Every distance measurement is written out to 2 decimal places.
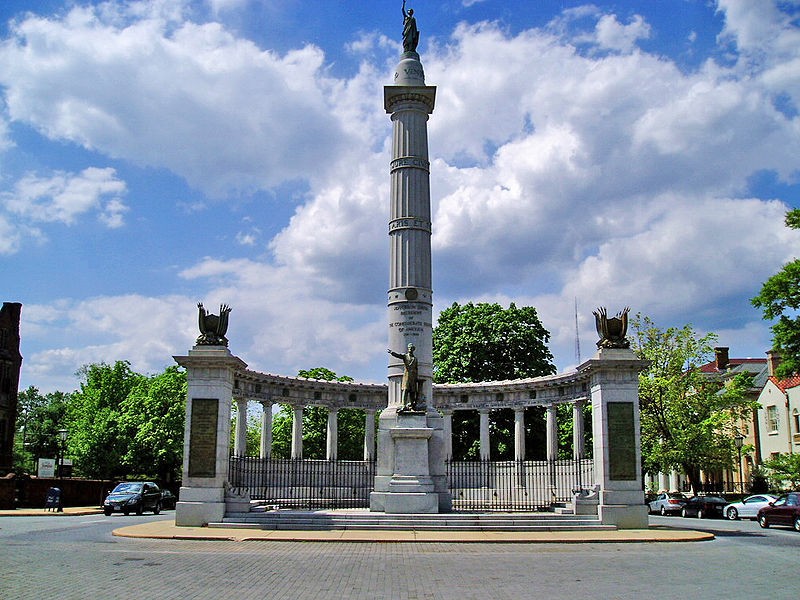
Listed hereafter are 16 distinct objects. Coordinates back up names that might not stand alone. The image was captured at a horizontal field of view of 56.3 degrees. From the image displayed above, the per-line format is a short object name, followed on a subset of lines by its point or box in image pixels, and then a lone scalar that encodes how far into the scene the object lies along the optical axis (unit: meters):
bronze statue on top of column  33.41
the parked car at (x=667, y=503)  43.31
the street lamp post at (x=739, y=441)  41.96
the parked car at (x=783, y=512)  29.34
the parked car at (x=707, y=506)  40.28
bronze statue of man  27.72
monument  26.64
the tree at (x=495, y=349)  52.50
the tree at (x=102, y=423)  57.25
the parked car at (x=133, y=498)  36.03
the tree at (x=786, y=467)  35.81
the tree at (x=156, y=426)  54.12
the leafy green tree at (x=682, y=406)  45.16
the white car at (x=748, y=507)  36.79
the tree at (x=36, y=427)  76.86
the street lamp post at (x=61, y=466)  37.78
